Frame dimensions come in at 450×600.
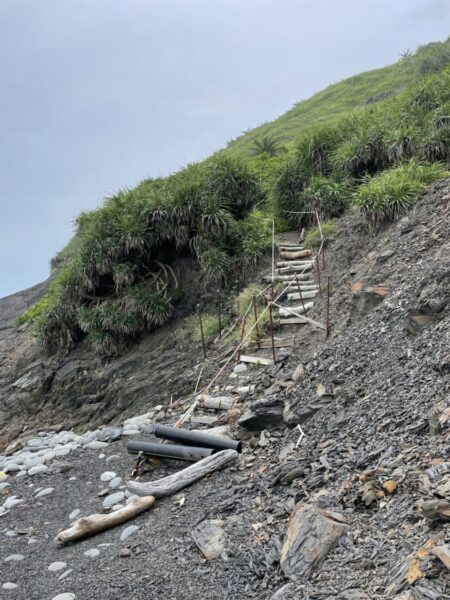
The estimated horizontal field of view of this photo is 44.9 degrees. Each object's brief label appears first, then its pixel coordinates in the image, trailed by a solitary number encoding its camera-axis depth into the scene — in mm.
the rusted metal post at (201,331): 9688
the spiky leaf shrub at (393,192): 9172
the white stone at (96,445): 7000
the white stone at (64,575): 4105
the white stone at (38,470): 6545
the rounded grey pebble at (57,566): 4273
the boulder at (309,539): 2969
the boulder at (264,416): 5523
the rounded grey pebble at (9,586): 4170
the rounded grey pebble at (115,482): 5673
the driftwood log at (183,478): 4992
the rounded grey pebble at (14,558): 4605
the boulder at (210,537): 3664
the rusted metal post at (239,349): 8258
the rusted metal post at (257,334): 8603
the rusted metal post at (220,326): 10184
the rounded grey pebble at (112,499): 5250
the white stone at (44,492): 5891
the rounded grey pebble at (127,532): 4434
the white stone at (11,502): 5754
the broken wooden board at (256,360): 7886
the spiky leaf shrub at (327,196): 11406
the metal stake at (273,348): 7480
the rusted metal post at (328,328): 7194
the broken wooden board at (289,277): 10109
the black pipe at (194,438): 5325
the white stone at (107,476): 5926
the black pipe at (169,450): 5496
